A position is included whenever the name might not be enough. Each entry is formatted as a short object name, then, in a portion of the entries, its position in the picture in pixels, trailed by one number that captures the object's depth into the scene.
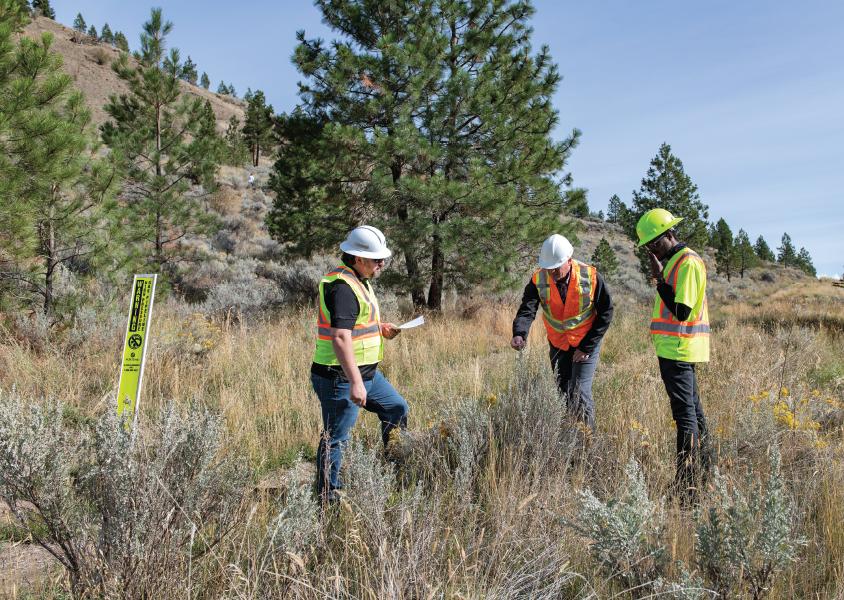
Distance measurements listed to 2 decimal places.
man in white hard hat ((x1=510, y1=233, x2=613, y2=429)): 4.05
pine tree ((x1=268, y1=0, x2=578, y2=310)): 9.56
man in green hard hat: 3.49
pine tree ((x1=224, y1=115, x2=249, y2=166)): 33.12
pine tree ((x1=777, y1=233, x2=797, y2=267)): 86.69
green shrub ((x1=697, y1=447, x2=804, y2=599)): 1.97
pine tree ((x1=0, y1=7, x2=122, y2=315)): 6.35
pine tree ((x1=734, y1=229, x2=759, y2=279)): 56.91
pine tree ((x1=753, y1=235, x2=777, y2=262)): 78.31
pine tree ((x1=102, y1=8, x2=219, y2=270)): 11.63
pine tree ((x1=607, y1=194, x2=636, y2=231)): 85.50
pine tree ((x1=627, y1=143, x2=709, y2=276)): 32.53
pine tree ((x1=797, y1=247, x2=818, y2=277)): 83.56
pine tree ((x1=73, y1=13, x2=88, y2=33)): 77.69
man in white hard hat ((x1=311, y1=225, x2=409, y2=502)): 3.11
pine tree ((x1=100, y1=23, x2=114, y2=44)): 74.69
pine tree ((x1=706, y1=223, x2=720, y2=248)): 54.94
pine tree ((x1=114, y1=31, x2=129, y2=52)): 68.53
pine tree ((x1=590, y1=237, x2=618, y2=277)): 30.04
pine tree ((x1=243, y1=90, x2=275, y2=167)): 35.72
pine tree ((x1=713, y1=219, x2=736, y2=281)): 52.84
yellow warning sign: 3.55
